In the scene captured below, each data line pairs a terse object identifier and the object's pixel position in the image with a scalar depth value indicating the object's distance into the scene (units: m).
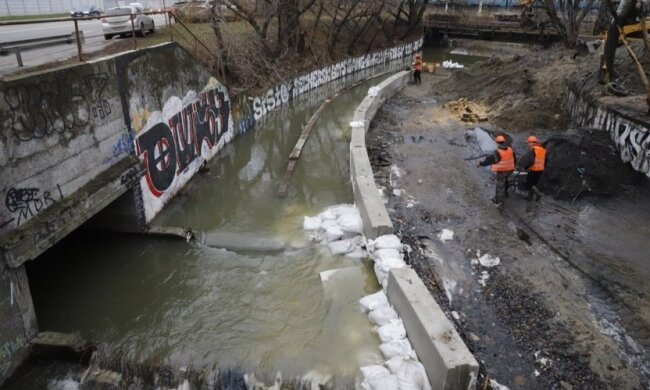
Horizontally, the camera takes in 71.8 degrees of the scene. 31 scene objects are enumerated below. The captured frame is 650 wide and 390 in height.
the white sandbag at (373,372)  5.87
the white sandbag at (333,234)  9.29
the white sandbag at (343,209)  10.00
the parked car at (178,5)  19.83
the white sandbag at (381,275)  7.56
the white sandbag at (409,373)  5.60
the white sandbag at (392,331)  6.57
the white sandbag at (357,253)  8.80
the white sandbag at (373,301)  7.28
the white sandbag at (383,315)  6.96
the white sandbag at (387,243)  8.07
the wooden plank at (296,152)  12.08
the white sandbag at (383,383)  5.57
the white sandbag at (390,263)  7.57
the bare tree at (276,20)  21.16
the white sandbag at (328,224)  9.63
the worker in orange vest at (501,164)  10.38
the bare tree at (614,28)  12.73
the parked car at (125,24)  15.83
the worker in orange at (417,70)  25.20
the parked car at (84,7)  41.00
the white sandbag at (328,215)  10.00
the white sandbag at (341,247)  8.95
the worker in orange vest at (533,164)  10.57
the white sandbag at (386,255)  7.84
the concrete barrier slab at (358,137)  12.64
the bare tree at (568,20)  33.16
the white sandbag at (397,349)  6.26
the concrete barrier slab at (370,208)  8.34
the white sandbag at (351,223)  9.25
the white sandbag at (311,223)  9.87
